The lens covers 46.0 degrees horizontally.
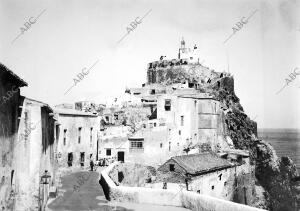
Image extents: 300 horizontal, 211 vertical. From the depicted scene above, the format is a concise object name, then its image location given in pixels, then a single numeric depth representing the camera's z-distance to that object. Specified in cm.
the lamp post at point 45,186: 1583
